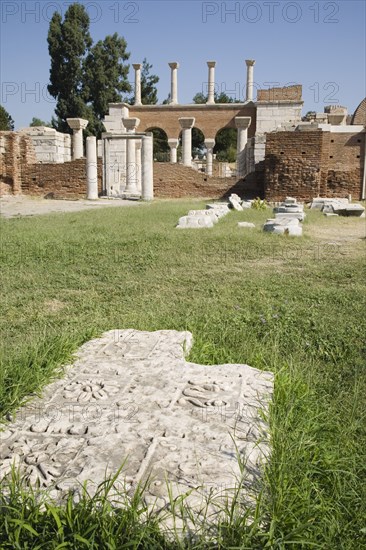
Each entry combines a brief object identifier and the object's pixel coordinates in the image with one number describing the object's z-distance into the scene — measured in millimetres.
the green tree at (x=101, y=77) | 41906
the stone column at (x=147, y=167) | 21000
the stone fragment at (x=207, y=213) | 11272
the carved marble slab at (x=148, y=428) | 1865
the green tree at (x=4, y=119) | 40859
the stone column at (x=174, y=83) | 33094
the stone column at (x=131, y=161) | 25933
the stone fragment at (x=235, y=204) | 14852
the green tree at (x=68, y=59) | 40688
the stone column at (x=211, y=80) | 32312
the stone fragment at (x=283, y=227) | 9180
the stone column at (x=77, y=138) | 26406
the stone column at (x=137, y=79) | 33722
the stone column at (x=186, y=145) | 28859
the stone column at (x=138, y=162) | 28000
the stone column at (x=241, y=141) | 24484
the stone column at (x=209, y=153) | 30969
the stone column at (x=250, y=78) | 32438
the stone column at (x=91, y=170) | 21109
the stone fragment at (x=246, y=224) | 10238
